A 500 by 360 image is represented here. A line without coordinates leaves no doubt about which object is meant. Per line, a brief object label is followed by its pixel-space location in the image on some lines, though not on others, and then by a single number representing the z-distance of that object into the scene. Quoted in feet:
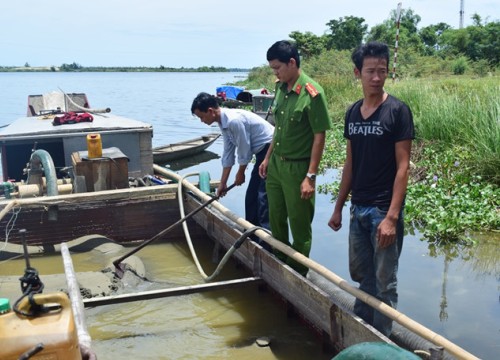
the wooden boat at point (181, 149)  47.09
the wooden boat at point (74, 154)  21.34
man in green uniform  12.74
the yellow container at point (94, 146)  20.94
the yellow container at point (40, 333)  6.40
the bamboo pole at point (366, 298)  8.51
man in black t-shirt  9.63
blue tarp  94.94
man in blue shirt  15.17
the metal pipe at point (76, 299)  8.19
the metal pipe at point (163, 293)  14.35
